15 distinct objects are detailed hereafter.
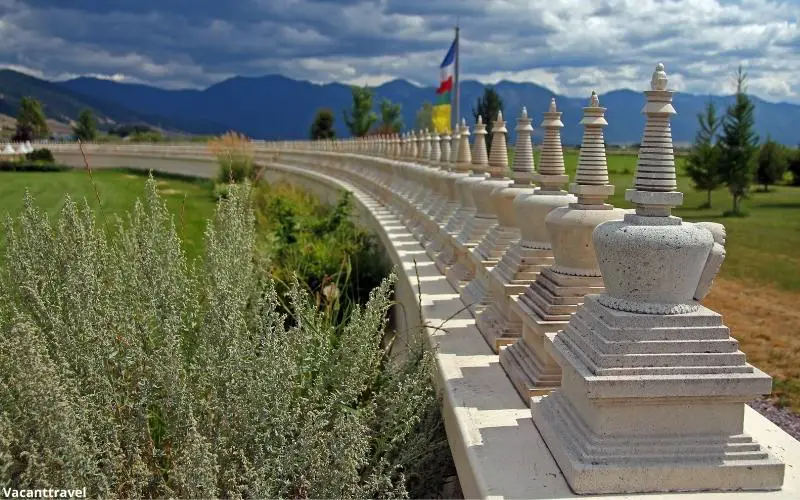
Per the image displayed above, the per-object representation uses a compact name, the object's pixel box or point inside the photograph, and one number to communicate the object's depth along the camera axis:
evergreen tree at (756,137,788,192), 47.91
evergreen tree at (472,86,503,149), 38.56
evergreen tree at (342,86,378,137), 81.50
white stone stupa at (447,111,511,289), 5.55
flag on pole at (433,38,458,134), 24.27
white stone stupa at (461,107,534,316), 4.68
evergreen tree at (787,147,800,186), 51.09
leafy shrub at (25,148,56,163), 52.04
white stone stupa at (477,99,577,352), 3.98
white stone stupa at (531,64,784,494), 2.55
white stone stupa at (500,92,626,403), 3.31
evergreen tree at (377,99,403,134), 84.81
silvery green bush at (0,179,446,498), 2.82
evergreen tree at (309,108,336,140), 81.19
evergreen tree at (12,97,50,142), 85.44
